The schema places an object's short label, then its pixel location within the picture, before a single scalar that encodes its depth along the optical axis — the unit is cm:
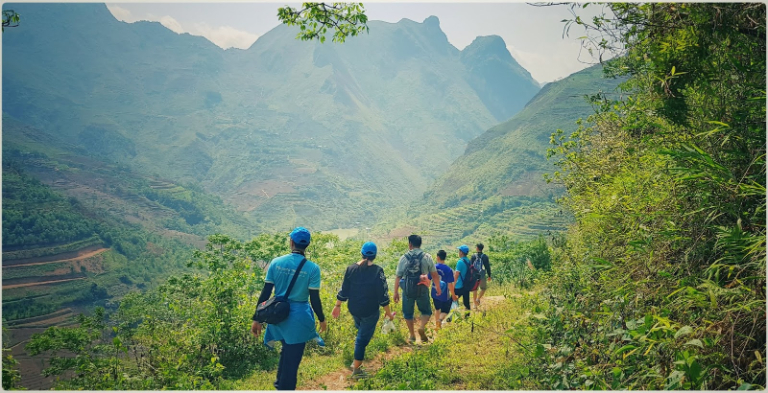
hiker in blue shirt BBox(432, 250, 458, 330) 773
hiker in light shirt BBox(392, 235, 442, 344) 692
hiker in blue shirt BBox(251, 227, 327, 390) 446
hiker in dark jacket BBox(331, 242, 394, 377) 572
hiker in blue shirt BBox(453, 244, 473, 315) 851
